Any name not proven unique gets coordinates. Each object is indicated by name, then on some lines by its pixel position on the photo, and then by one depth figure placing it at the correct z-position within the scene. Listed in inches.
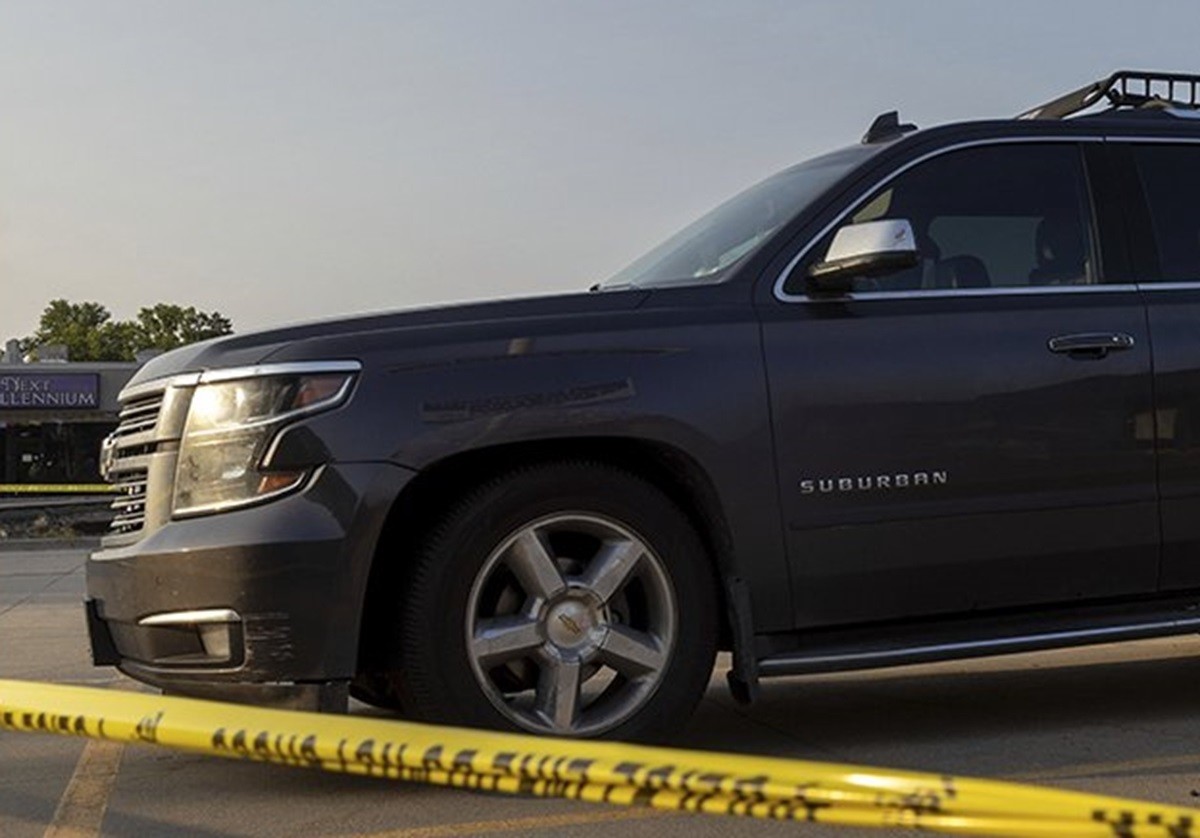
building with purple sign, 1577.3
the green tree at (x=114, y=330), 4045.3
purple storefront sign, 1716.3
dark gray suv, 151.9
